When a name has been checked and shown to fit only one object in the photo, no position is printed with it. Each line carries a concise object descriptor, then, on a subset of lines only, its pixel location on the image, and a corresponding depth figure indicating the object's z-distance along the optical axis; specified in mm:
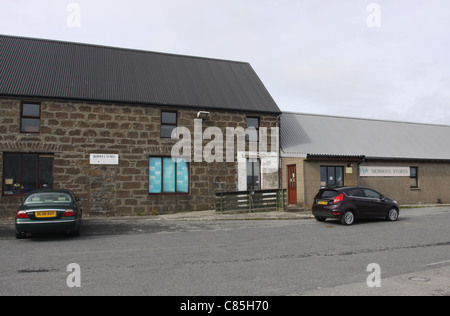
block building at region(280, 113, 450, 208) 19894
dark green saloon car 10555
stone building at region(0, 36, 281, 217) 16719
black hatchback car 14273
